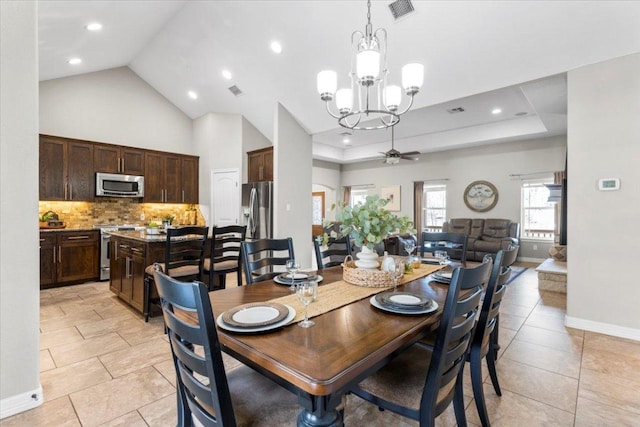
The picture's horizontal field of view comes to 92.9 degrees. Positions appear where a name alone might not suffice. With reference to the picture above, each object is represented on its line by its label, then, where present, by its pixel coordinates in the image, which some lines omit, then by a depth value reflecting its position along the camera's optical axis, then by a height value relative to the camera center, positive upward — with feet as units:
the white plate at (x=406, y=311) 4.54 -1.52
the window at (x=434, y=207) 28.43 +0.32
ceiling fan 18.85 +3.47
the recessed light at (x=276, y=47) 13.83 +7.48
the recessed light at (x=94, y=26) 13.42 +8.18
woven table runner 4.83 -1.57
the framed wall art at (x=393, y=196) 30.60 +1.43
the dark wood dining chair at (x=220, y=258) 10.77 -1.77
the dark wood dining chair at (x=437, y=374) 3.81 -2.49
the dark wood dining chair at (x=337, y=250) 9.29 -1.24
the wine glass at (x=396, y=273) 6.15 -1.29
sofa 22.63 -1.79
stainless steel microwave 17.69 +1.43
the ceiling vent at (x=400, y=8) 10.41 +7.05
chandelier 7.84 +3.63
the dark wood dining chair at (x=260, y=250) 7.02 -1.02
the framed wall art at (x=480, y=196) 25.27 +1.25
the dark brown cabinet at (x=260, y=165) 19.16 +2.91
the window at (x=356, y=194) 34.14 +1.78
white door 20.70 +0.86
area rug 18.14 -4.03
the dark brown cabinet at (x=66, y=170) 15.83 +2.10
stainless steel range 16.56 -2.43
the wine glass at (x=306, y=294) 4.20 -1.18
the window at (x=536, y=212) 23.67 -0.13
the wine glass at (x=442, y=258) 8.50 -1.36
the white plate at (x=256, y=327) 3.88 -1.53
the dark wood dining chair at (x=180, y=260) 9.87 -1.78
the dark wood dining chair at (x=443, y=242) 9.16 -1.01
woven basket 6.11 -1.38
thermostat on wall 9.80 +0.89
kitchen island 10.91 -1.97
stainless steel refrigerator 17.89 +0.02
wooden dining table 3.07 -1.60
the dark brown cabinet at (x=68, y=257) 15.05 -2.52
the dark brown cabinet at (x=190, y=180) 21.58 +2.11
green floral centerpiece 6.20 -0.29
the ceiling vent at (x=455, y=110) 19.13 +6.44
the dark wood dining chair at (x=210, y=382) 3.21 -2.08
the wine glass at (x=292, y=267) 5.93 -1.14
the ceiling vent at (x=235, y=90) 17.98 +7.13
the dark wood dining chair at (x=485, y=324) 5.54 -2.15
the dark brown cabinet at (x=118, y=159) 17.79 +3.01
